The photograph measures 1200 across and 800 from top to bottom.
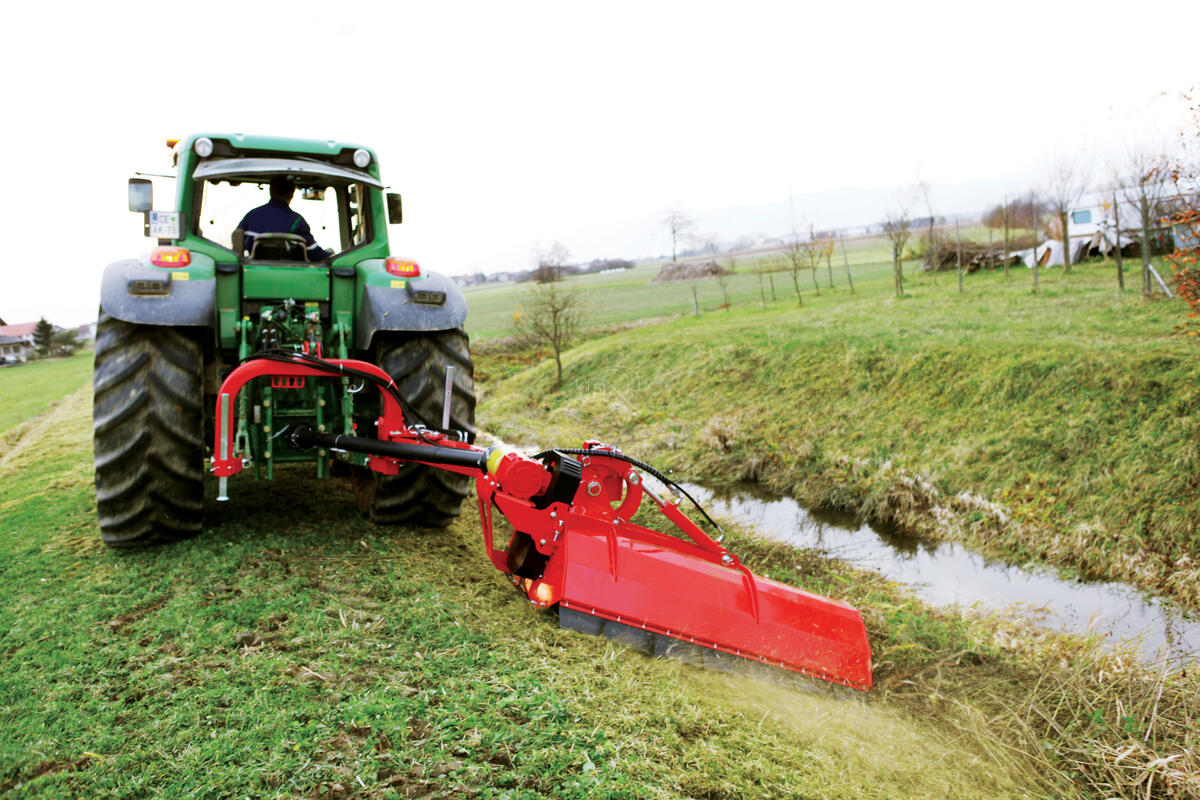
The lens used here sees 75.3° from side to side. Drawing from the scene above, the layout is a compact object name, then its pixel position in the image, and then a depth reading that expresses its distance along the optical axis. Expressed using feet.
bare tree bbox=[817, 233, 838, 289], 80.79
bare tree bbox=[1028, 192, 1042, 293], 67.44
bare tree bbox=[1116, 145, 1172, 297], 43.21
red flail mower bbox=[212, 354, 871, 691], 12.06
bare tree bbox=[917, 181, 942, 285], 75.24
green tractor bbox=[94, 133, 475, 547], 14.33
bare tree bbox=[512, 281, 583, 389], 51.84
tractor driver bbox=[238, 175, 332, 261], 17.52
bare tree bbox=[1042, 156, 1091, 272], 61.26
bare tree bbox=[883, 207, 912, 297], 62.59
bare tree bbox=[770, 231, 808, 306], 69.28
